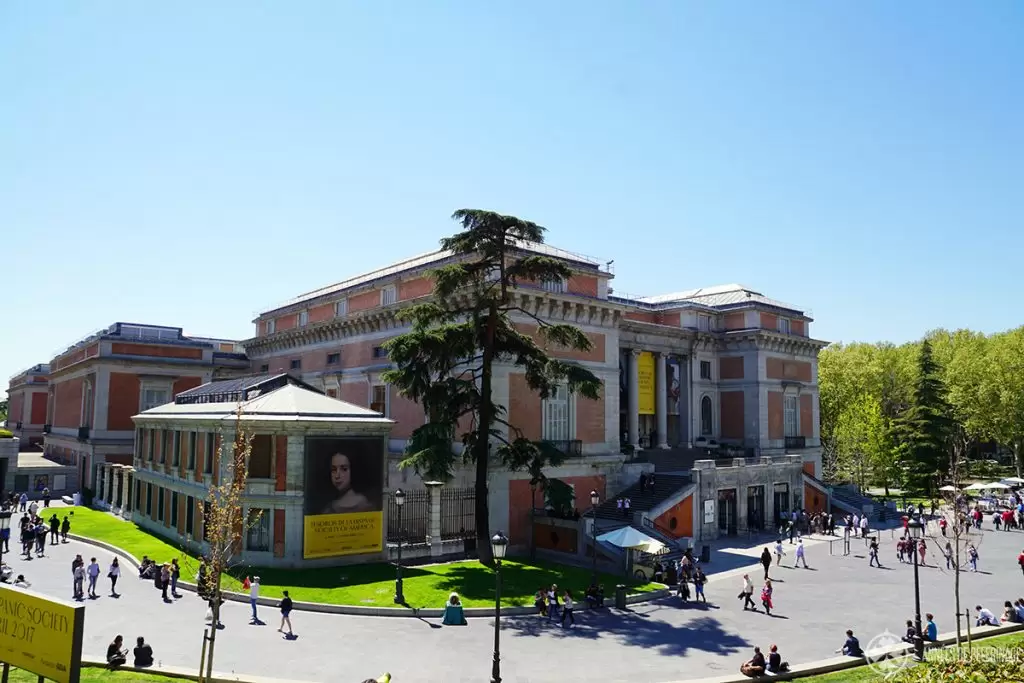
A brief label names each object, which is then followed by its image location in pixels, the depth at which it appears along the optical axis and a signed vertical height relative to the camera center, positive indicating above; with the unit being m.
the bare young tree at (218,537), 13.98 -2.27
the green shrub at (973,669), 13.91 -4.78
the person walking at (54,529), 34.68 -5.23
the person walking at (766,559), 28.89 -5.21
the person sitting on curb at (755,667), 17.83 -5.80
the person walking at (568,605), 23.09 -5.65
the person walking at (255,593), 22.06 -5.17
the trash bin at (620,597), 25.62 -5.98
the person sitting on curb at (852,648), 19.45 -5.81
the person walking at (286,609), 20.91 -5.31
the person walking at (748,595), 25.31 -5.78
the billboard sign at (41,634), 12.69 -3.82
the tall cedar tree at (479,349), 29.06 +2.80
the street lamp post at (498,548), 18.00 -3.07
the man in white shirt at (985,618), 23.06 -5.87
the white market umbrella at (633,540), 28.70 -4.53
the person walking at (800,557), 32.45 -5.82
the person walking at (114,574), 25.19 -5.29
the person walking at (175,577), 25.19 -5.37
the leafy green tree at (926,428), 60.41 -0.01
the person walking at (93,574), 24.58 -5.17
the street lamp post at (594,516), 26.71 -3.80
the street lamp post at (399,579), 24.29 -5.26
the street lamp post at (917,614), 19.30 -4.99
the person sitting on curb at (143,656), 17.92 -5.73
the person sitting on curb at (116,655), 17.75 -5.70
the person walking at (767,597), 24.59 -5.67
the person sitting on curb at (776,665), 18.17 -5.86
